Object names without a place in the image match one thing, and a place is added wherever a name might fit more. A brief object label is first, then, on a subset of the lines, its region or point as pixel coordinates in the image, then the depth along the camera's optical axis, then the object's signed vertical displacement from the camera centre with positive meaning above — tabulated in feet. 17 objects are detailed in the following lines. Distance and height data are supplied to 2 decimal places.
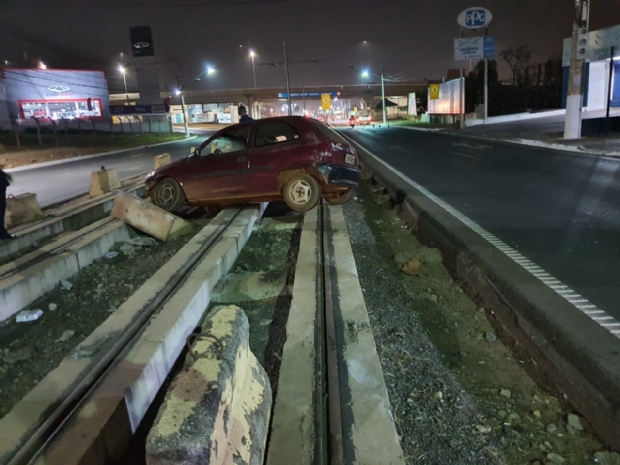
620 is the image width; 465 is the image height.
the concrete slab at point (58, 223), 22.90 -4.82
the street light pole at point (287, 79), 123.75 +9.89
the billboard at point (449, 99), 159.02 +2.94
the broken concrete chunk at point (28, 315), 16.11 -5.86
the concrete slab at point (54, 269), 16.43 -5.09
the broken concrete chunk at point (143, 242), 24.43 -5.62
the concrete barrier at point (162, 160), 47.98 -3.26
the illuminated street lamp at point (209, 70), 117.06 +13.01
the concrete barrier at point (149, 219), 24.71 -4.55
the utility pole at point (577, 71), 65.92 +3.90
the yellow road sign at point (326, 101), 230.68 +6.87
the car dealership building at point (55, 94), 175.22 +15.27
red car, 26.14 -2.57
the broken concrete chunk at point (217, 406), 6.76 -4.30
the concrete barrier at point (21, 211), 26.99 -4.14
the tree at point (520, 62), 214.71 +17.89
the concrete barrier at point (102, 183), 37.73 -3.97
